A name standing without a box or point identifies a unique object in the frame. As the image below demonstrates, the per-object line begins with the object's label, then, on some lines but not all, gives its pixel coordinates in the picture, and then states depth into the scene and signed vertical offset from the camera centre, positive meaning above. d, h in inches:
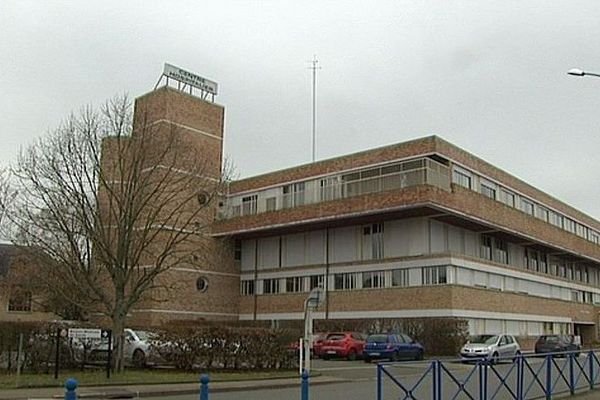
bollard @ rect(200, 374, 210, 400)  371.2 -23.2
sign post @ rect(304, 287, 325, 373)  869.2 +41.7
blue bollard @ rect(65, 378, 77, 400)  302.7 -20.1
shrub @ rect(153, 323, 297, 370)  945.5 -8.3
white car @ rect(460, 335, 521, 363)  1315.2 -4.1
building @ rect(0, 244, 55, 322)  1692.9 +105.8
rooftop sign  2082.9 +727.4
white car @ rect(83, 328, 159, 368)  957.8 -12.5
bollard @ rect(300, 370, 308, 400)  458.3 -26.5
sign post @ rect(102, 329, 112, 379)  828.6 -12.7
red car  1423.5 -7.1
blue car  1354.6 -7.7
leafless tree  966.4 +175.0
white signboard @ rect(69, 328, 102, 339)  852.0 +6.7
